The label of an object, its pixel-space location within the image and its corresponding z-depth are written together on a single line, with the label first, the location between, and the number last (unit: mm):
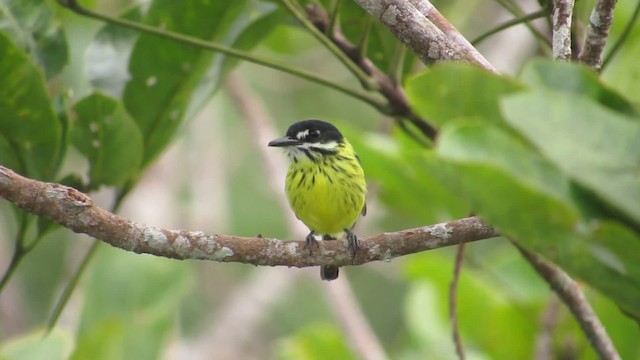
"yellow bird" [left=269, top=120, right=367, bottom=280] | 7480
